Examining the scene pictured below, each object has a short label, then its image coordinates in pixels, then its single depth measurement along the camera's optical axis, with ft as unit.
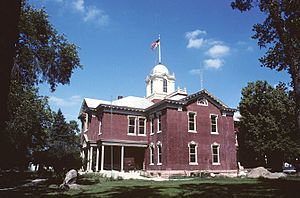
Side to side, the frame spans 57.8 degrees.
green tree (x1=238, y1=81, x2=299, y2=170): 117.70
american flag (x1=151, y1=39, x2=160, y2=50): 138.10
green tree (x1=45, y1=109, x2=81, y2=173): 74.65
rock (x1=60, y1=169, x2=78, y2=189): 59.13
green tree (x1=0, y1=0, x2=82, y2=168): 57.52
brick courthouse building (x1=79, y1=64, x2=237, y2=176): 102.06
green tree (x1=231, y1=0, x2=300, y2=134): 42.05
